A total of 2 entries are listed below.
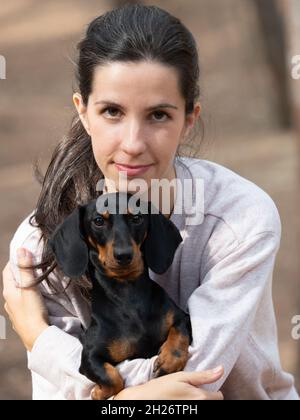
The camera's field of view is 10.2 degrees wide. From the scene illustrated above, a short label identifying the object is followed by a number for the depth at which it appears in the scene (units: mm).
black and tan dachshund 2079
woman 2172
